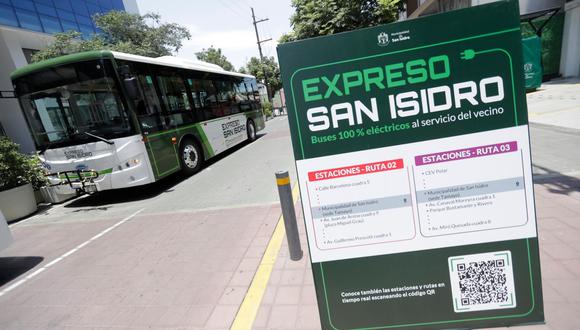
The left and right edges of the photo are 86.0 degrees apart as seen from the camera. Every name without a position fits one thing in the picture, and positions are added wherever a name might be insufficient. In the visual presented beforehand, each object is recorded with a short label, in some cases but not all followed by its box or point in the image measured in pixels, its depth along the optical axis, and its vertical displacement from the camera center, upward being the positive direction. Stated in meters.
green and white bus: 6.30 +0.44
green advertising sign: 1.72 -0.55
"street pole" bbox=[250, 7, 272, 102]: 33.91 +7.61
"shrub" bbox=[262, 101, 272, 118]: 32.12 -0.27
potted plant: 6.78 -0.55
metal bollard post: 3.21 -1.17
